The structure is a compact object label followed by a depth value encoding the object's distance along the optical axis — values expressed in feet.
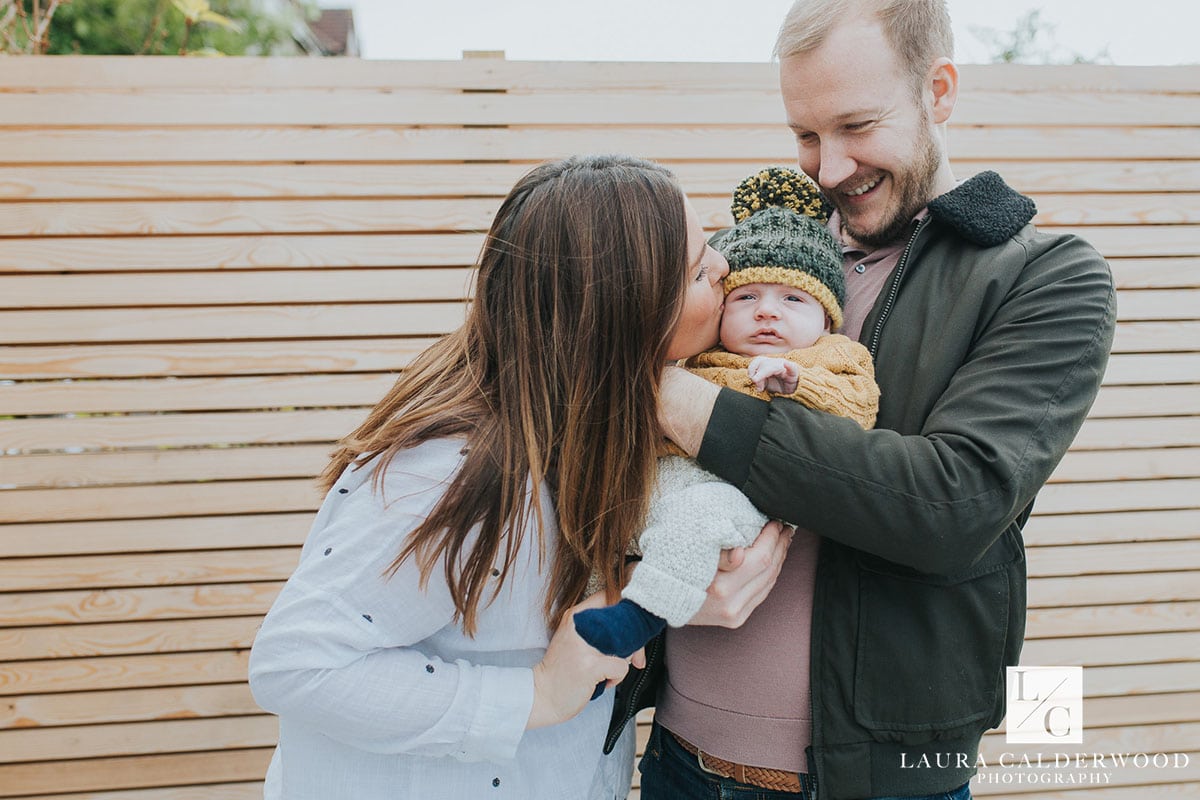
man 3.94
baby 4.00
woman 3.88
